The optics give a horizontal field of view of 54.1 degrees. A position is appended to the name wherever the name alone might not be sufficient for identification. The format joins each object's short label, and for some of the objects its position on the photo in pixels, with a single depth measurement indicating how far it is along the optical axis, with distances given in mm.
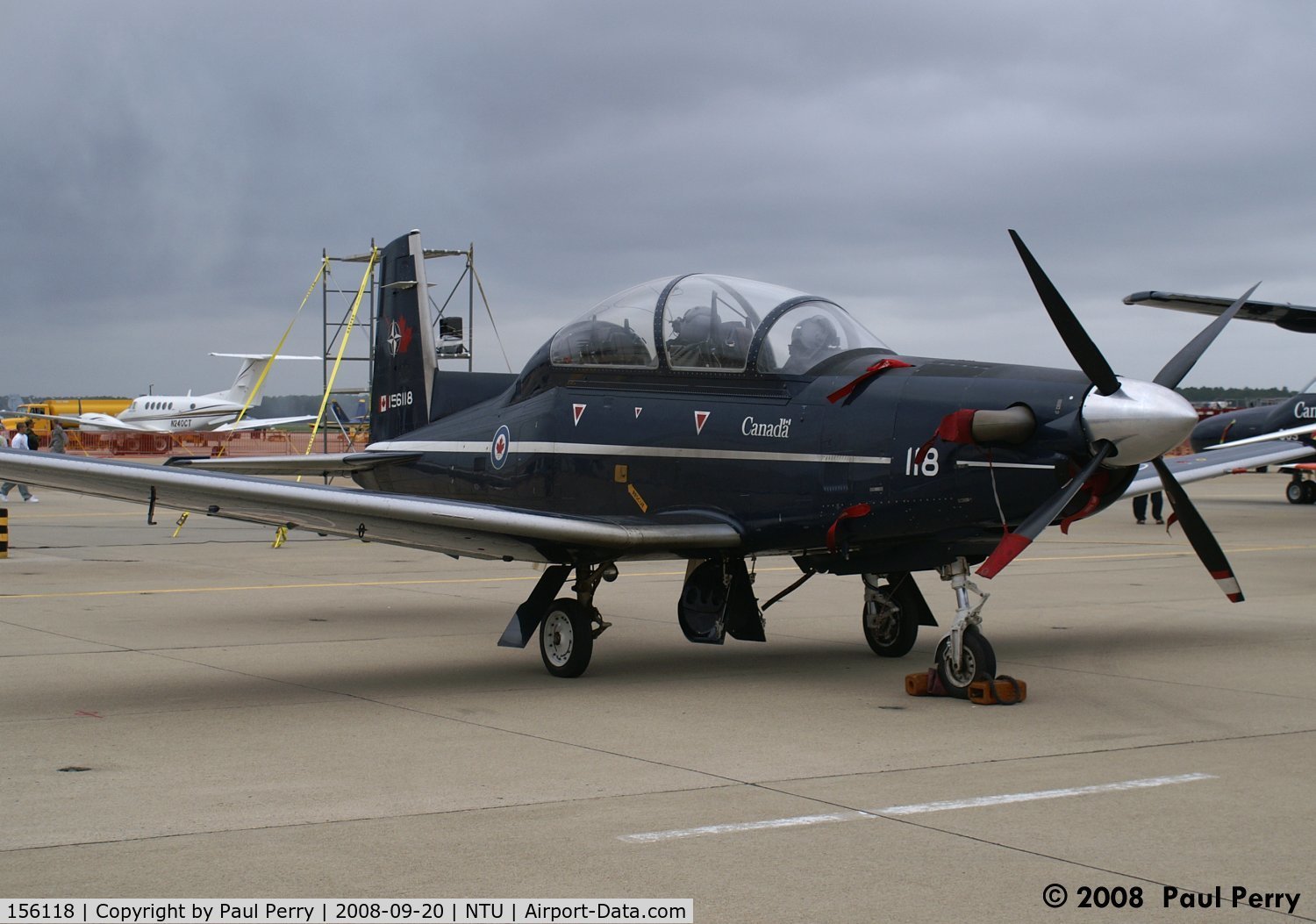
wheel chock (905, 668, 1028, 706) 8047
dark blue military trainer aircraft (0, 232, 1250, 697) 7574
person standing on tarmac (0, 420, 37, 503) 31059
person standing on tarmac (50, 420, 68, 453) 35938
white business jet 67938
